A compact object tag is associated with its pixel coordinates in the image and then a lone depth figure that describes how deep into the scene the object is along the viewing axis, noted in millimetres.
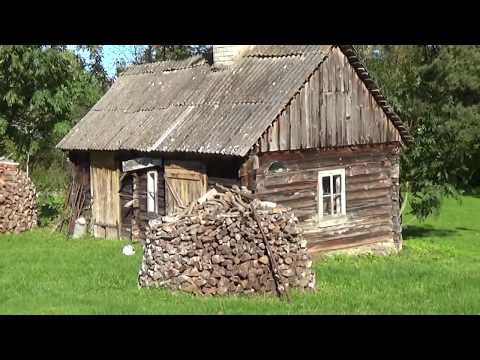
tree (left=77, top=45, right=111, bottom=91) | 43791
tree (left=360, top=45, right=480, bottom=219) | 23484
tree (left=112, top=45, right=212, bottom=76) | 44781
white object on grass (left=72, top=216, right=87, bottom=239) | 20367
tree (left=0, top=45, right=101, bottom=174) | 25656
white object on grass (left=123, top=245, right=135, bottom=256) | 16188
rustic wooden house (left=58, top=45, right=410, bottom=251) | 15625
